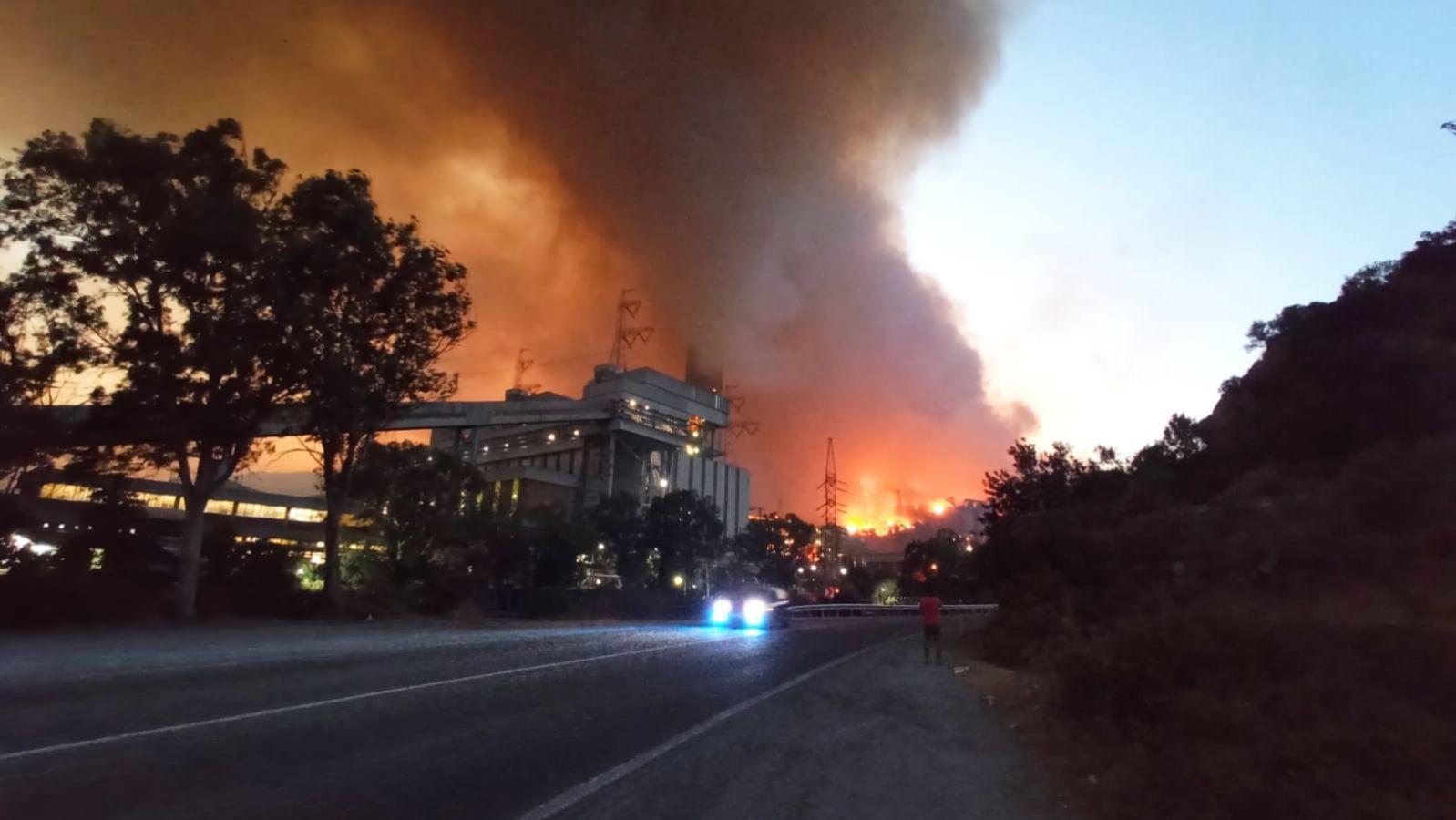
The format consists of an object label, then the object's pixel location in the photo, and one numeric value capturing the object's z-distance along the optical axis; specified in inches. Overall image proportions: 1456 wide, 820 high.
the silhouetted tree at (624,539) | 2433.6
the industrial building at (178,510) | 1063.0
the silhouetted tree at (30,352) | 914.7
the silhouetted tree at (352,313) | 1091.9
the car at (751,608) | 1462.8
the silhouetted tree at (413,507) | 1497.3
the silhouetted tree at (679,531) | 2492.6
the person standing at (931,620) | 840.3
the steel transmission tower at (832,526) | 5359.3
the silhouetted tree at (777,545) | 3083.2
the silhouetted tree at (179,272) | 933.8
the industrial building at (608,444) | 3272.6
